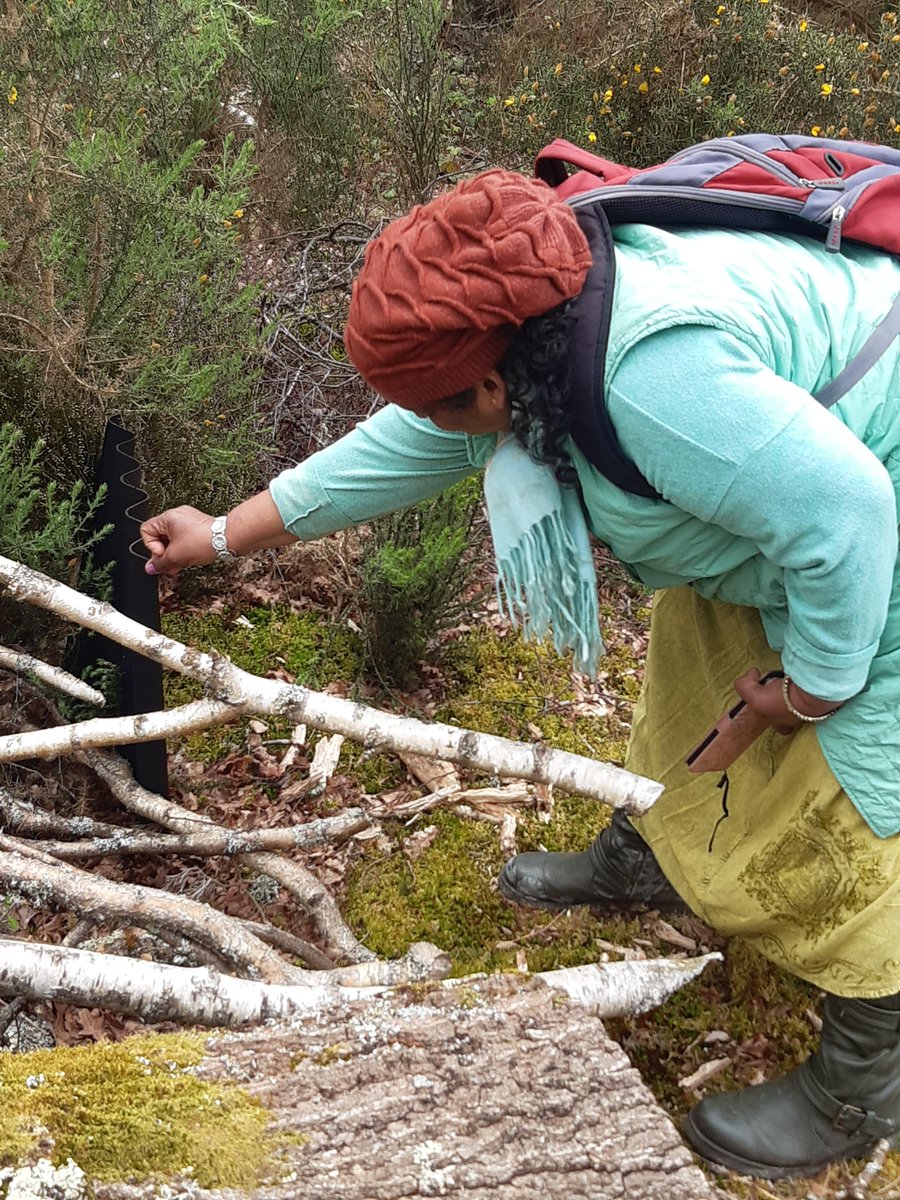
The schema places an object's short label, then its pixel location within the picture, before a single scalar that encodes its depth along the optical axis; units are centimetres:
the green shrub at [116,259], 289
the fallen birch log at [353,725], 205
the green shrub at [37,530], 266
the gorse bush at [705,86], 500
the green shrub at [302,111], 513
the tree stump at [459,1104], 133
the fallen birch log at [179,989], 174
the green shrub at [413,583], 323
